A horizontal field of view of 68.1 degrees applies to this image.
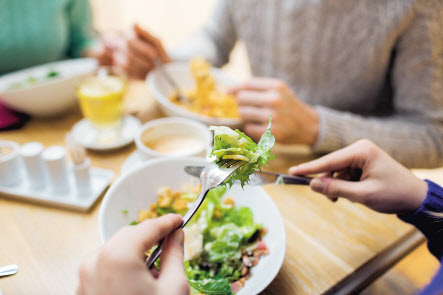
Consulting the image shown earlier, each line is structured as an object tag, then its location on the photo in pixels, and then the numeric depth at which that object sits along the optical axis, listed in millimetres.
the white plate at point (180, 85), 1086
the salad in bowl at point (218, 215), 570
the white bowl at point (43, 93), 1075
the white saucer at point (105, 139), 1033
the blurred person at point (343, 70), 1054
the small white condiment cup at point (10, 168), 857
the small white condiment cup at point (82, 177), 848
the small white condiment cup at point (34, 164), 845
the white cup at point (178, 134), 892
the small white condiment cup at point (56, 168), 831
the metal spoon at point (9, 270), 658
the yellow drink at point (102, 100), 1054
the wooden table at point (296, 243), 663
